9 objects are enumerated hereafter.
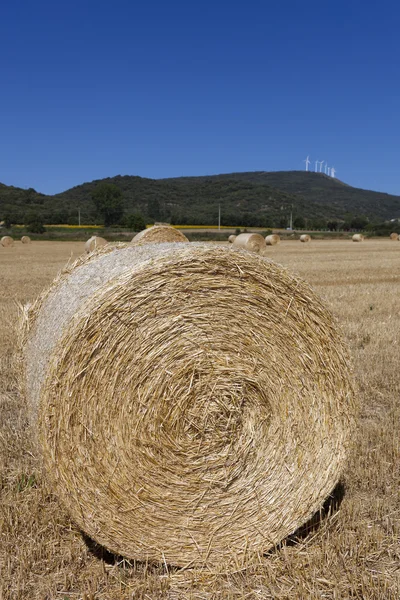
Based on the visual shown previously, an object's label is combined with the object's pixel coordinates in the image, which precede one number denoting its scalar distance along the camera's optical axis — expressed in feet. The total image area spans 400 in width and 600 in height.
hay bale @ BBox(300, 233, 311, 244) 131.54
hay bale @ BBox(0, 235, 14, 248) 111.55
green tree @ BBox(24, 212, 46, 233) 150.51
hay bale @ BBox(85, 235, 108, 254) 78.82
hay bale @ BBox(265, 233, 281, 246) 111.89
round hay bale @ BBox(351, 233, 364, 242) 135.74
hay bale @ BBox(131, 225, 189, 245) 54.39
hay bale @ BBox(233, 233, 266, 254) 77.82
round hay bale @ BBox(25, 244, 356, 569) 10.41
